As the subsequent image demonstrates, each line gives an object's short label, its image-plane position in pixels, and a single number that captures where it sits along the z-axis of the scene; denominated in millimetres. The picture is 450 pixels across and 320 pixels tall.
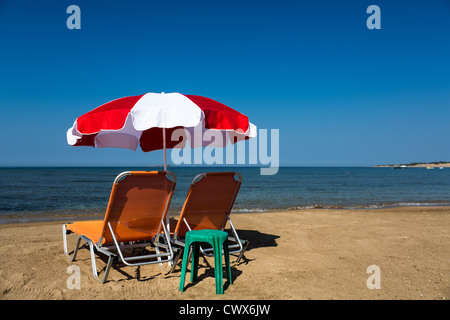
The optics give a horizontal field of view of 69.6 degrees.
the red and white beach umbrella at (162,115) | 3613
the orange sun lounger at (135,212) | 3660
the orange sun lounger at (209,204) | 4082
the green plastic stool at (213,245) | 3287
